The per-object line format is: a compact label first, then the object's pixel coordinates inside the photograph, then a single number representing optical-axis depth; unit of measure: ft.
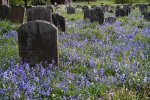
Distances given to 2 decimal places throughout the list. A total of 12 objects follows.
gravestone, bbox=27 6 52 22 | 41.98
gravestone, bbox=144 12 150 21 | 63.13
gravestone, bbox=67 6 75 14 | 104.48
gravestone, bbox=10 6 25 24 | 52.90
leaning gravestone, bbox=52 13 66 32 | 41.88
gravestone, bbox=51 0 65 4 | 182.39
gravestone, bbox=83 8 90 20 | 59.89
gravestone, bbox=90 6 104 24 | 49.73
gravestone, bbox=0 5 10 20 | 54.75
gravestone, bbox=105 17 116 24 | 51.82
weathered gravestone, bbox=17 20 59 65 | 25.23
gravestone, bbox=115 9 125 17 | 75.82
